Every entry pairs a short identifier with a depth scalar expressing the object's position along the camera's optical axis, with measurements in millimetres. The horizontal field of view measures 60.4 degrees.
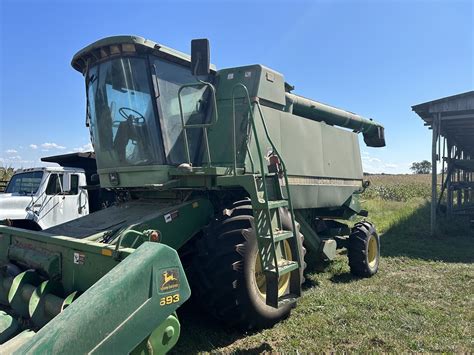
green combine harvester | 2697
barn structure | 11852
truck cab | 9016
